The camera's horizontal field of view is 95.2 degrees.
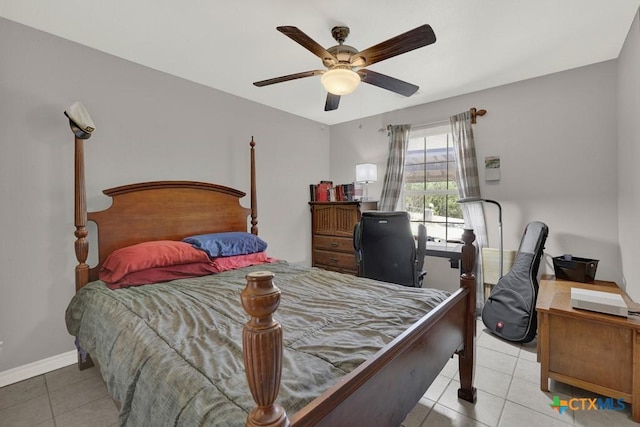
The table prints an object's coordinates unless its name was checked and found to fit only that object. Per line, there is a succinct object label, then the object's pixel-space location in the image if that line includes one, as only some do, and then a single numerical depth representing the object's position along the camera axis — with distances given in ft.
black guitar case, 8.11
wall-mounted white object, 10.66
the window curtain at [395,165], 12.80
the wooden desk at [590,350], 5.50
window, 12.20
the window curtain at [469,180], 10.77
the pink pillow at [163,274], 6.77
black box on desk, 8.21
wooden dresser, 12.35
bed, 2.59
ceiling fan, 5.38
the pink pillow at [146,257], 6.86
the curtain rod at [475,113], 10.84
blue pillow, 8.48
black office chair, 8.73
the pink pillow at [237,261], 8.31
